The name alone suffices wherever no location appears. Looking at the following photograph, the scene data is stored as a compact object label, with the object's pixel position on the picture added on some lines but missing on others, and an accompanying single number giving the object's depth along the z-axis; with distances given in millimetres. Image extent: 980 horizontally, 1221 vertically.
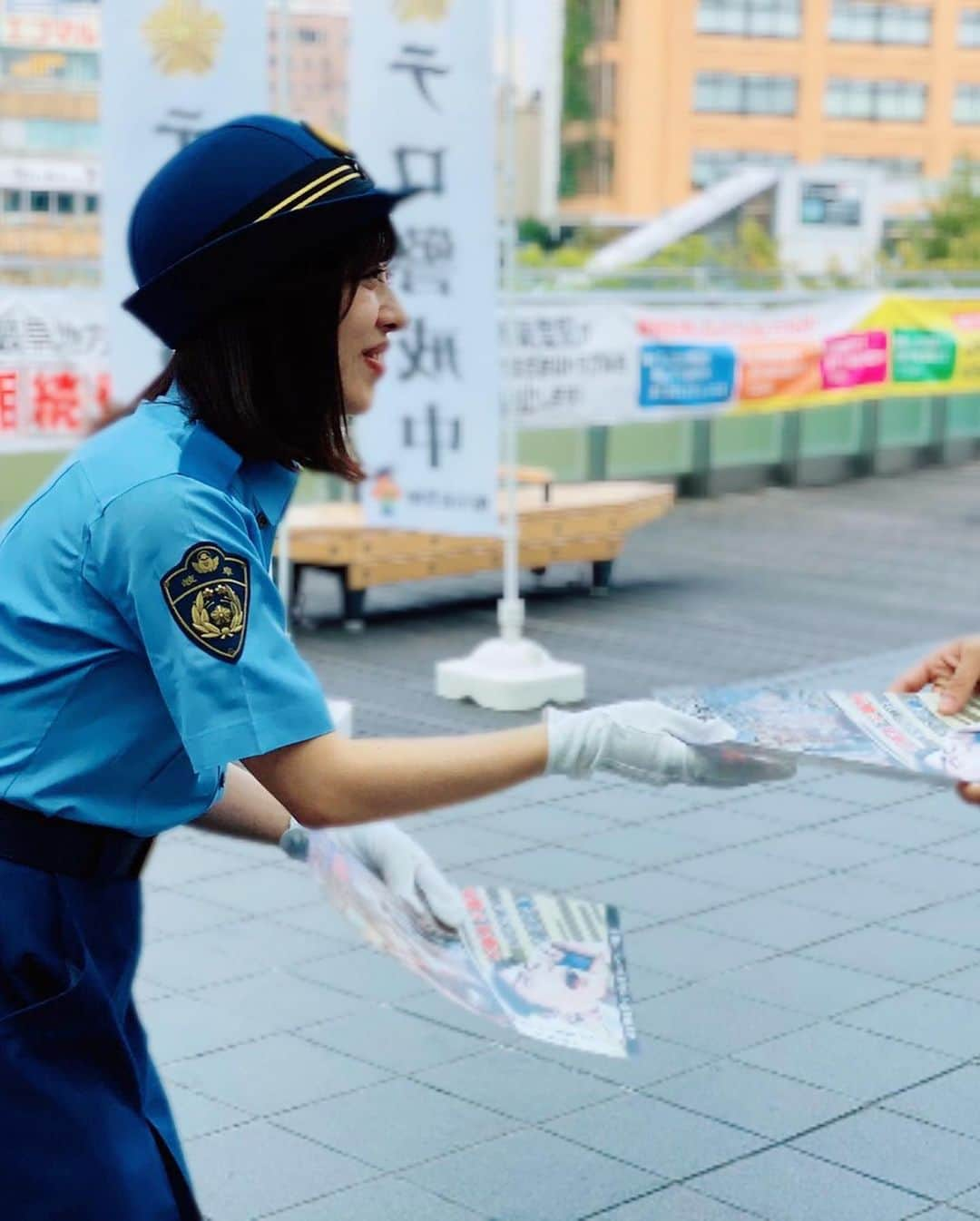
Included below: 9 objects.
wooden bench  9711
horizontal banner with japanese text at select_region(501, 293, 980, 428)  11602
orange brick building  83688
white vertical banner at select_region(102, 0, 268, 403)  7234
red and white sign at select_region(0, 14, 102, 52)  75875
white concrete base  8273
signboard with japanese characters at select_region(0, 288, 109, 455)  9219
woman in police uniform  2023
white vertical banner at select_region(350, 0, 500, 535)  7586
